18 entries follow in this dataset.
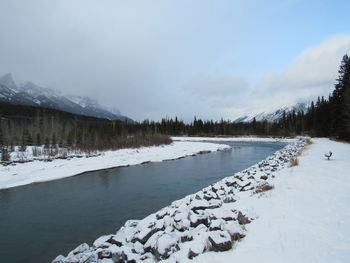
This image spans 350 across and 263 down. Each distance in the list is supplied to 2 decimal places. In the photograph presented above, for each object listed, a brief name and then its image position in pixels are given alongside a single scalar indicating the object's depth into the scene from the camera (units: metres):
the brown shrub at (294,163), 13.75
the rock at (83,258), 4.64
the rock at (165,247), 4.63
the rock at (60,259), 4.73
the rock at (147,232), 5.54
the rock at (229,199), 8.11
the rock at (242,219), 5.60
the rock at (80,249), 5.24
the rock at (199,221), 5.88
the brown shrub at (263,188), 8.72
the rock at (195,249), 4.32
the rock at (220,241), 4.38
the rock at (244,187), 9.87
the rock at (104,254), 4.88
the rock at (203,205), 7.23
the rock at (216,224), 5.25
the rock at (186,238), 5.17
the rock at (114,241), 5.53
